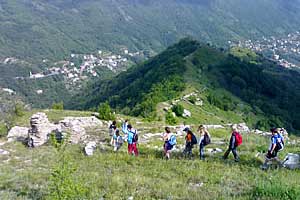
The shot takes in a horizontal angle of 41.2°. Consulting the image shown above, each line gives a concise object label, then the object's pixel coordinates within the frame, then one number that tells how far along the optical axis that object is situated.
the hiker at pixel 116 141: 27.56
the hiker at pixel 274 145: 19.29
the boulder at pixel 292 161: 19.14
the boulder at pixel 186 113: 76.91
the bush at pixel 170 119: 62.43
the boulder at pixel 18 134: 33.97
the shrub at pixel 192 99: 94.25
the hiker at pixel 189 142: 23.34
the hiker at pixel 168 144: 22.57
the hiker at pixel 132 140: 24.73
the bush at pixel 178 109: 77.31
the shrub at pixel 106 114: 46.54
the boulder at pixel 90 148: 24.59
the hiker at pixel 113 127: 29.10
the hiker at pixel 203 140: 22.52
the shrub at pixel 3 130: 37.95
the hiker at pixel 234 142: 21.44
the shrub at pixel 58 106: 65.24
